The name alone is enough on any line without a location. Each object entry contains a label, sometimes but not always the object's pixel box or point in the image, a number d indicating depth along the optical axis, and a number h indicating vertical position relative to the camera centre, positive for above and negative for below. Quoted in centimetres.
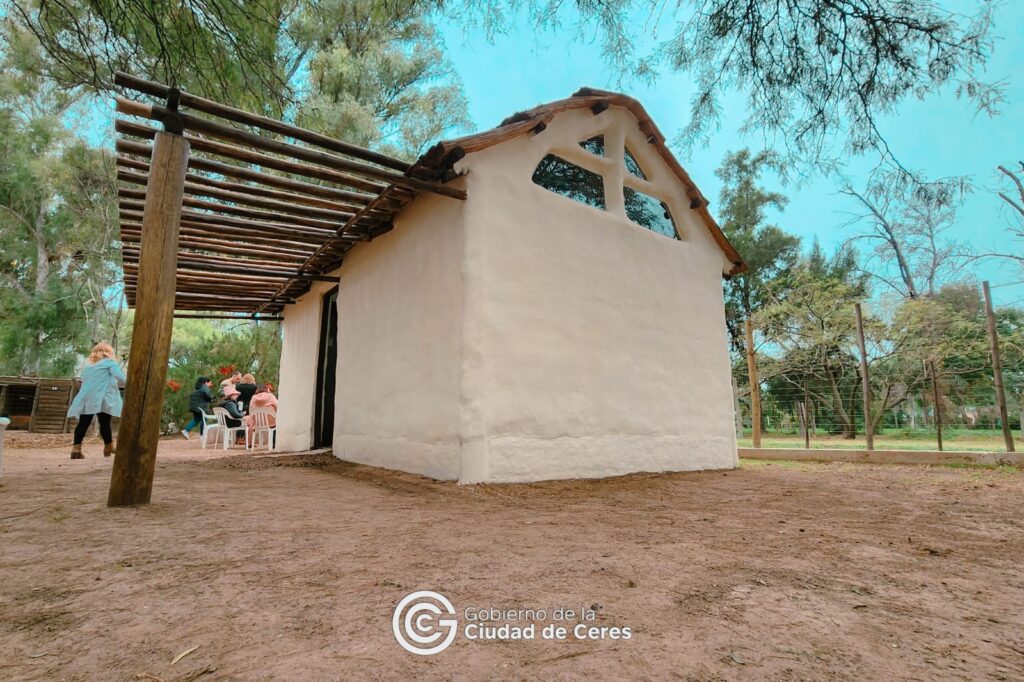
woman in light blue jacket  659 +6
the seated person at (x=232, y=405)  1029 -11
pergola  331 +206
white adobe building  489 +106
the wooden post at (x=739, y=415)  1274 -12
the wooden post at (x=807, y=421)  982 -19
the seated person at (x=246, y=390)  1134 +23
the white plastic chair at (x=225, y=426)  996 -55
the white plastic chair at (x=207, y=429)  1023 -62
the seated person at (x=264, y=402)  1007 -3
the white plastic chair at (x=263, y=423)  1006 -47
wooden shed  1326 -17
